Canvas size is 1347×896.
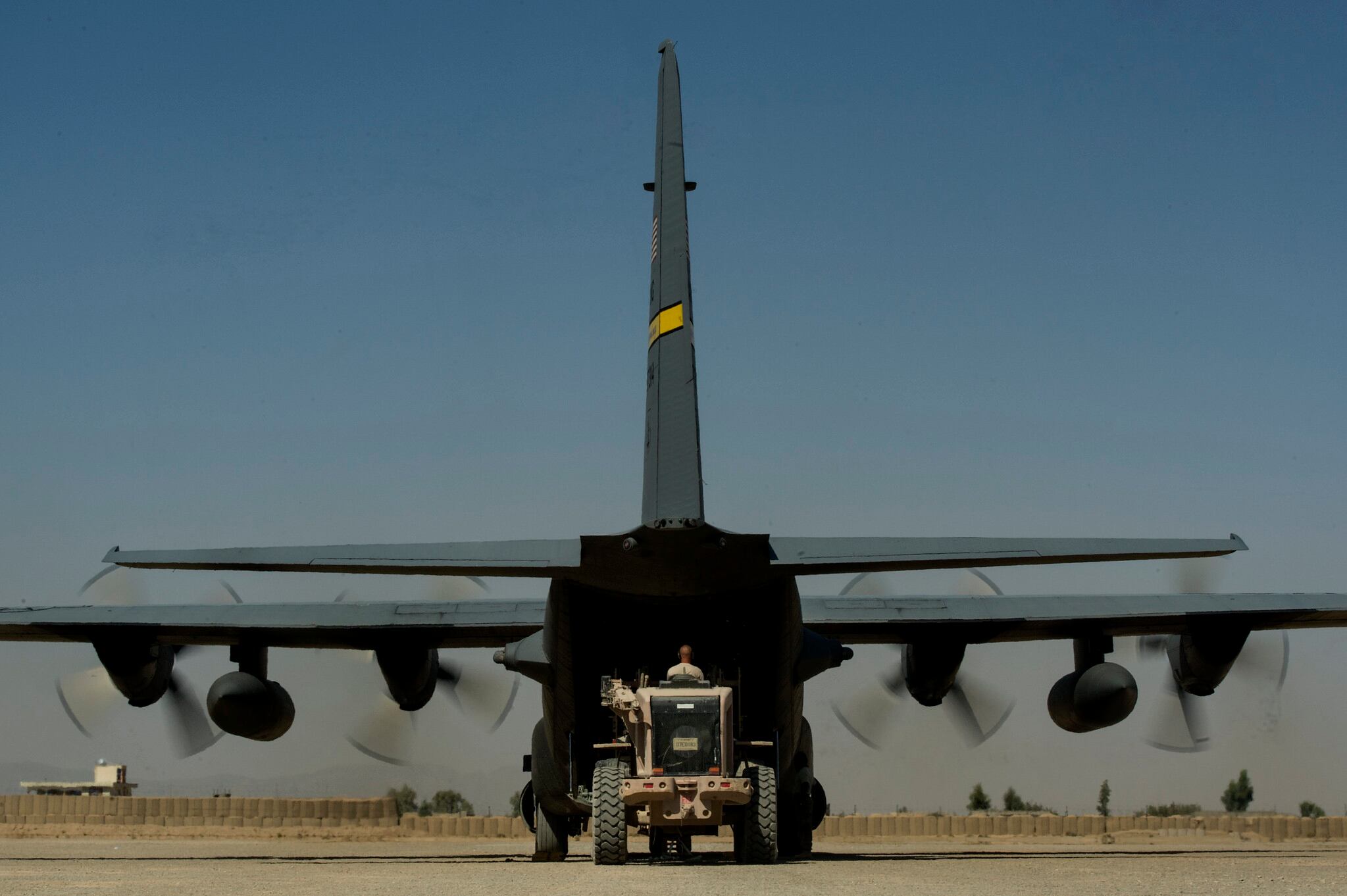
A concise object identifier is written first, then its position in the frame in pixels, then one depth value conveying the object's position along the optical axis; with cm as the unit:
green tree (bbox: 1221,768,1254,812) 8825
